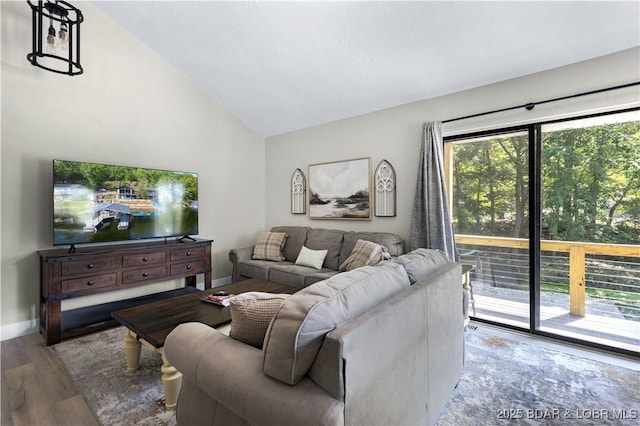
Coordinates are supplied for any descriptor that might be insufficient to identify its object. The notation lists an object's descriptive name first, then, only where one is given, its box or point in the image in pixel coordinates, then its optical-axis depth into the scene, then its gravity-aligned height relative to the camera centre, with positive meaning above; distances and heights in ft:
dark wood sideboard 8.80 -1.99
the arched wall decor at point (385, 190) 12.17 +0.90
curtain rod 7.68 +3.21
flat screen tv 9.46 +0.31
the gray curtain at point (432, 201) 10.41 +0.36
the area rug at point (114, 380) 5.80 -3.91
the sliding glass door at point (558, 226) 8.23 -0.46
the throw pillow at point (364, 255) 10.43 -1.56
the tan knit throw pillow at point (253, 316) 4.19 -1.48
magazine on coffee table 7.88 -2.36
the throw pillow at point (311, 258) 12.35 -1.95
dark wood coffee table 5.85 -2.49
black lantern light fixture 8.16 +5.12
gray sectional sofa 3.23 -1.91
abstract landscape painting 13.01 +1.01
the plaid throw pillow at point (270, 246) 13.75 -1.64
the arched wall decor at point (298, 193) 15.24 +0.97
